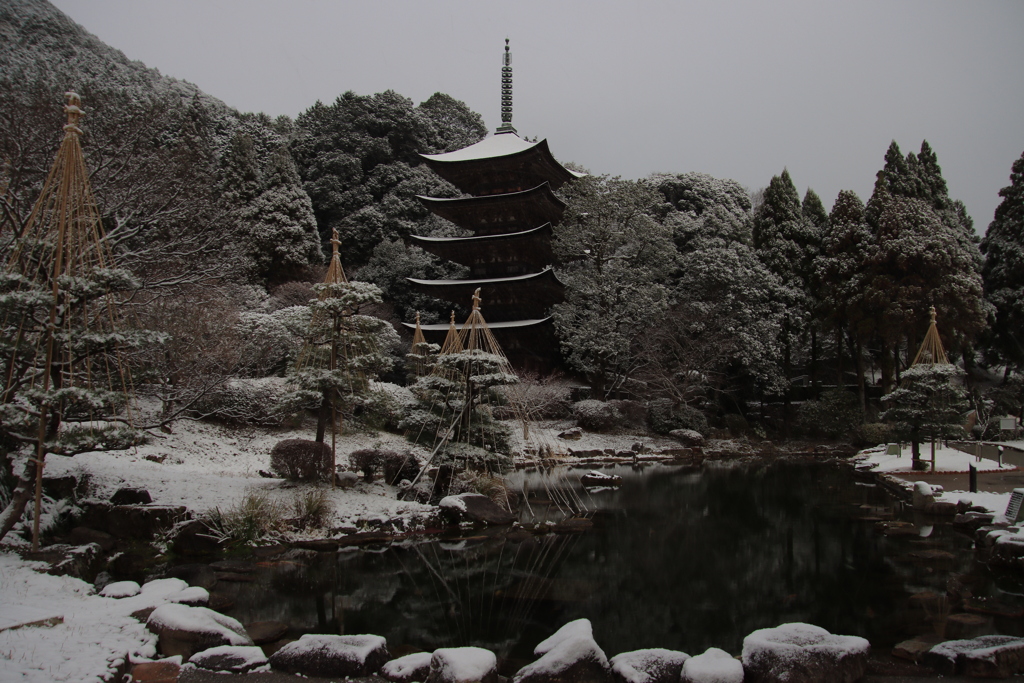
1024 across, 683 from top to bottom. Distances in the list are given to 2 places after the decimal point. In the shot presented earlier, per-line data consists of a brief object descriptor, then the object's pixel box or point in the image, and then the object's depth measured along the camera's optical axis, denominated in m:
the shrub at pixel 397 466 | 10.68
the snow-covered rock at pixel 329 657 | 4.36
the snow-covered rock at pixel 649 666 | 4.20
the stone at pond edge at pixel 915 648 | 4.68
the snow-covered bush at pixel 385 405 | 10.50
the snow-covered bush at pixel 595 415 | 19.28
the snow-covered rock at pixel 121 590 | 5.47
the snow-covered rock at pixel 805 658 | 4.12
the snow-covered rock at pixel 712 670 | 4.10
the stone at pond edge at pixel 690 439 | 19.39
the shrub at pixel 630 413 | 20.20
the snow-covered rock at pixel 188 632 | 4.62
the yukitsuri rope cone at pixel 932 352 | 13.95
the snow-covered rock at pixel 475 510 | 9.22
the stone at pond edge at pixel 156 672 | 4.16
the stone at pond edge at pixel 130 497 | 7.91
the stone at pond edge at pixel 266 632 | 5.08
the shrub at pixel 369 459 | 10.85
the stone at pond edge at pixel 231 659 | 4.38
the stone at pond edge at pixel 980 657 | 4.26
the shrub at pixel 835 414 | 20.11
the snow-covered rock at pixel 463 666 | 4.11
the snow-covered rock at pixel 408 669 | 4.33
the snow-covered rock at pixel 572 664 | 4.18
